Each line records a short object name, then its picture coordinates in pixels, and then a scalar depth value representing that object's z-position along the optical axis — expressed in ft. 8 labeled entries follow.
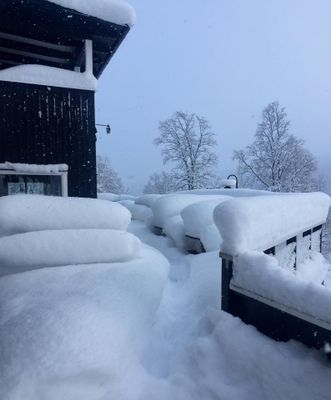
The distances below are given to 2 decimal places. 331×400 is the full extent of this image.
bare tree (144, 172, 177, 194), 84.13
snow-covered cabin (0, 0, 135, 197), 18.20
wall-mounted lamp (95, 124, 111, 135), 26.47
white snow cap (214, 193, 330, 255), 9.38
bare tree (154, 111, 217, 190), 72.28
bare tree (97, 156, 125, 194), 89.61
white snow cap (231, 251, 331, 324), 6.84
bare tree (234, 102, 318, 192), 59.98
